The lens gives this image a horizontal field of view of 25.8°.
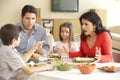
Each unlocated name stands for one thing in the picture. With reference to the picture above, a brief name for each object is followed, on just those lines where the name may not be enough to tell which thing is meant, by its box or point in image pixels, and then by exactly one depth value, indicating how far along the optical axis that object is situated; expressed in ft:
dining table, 6.39
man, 9.80
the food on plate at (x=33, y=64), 7.42
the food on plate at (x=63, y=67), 7.01
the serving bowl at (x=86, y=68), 6.65
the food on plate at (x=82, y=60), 8.02
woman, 8.97
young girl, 10.67
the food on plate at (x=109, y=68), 6.86
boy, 7.00
